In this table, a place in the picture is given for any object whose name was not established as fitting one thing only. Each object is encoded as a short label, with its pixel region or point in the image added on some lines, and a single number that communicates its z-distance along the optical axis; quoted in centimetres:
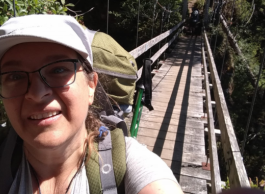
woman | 86
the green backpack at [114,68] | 122
